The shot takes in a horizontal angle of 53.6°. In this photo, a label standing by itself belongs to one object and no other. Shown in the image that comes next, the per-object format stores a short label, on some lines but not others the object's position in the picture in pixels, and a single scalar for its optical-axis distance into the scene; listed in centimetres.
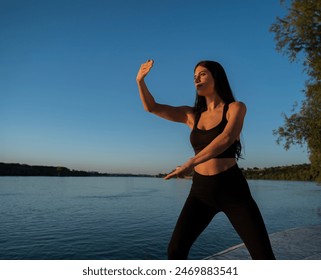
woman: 239
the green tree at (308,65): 1531
